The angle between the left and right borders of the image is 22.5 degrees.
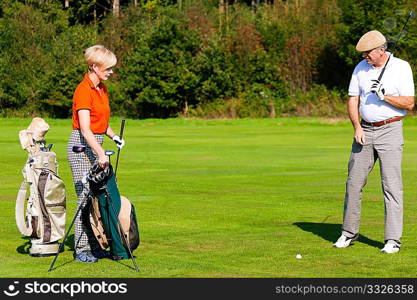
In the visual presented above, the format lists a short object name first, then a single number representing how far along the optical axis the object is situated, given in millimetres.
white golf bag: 10750
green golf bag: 10250
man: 10859
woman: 10203
